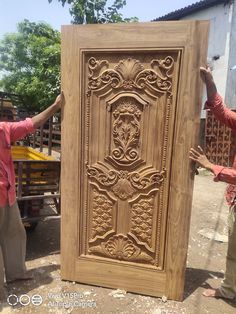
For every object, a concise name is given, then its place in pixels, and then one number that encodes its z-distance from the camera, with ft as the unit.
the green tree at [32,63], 38.45
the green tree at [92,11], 22.76
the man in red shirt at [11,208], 8.73
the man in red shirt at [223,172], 8.18
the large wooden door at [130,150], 8.21
